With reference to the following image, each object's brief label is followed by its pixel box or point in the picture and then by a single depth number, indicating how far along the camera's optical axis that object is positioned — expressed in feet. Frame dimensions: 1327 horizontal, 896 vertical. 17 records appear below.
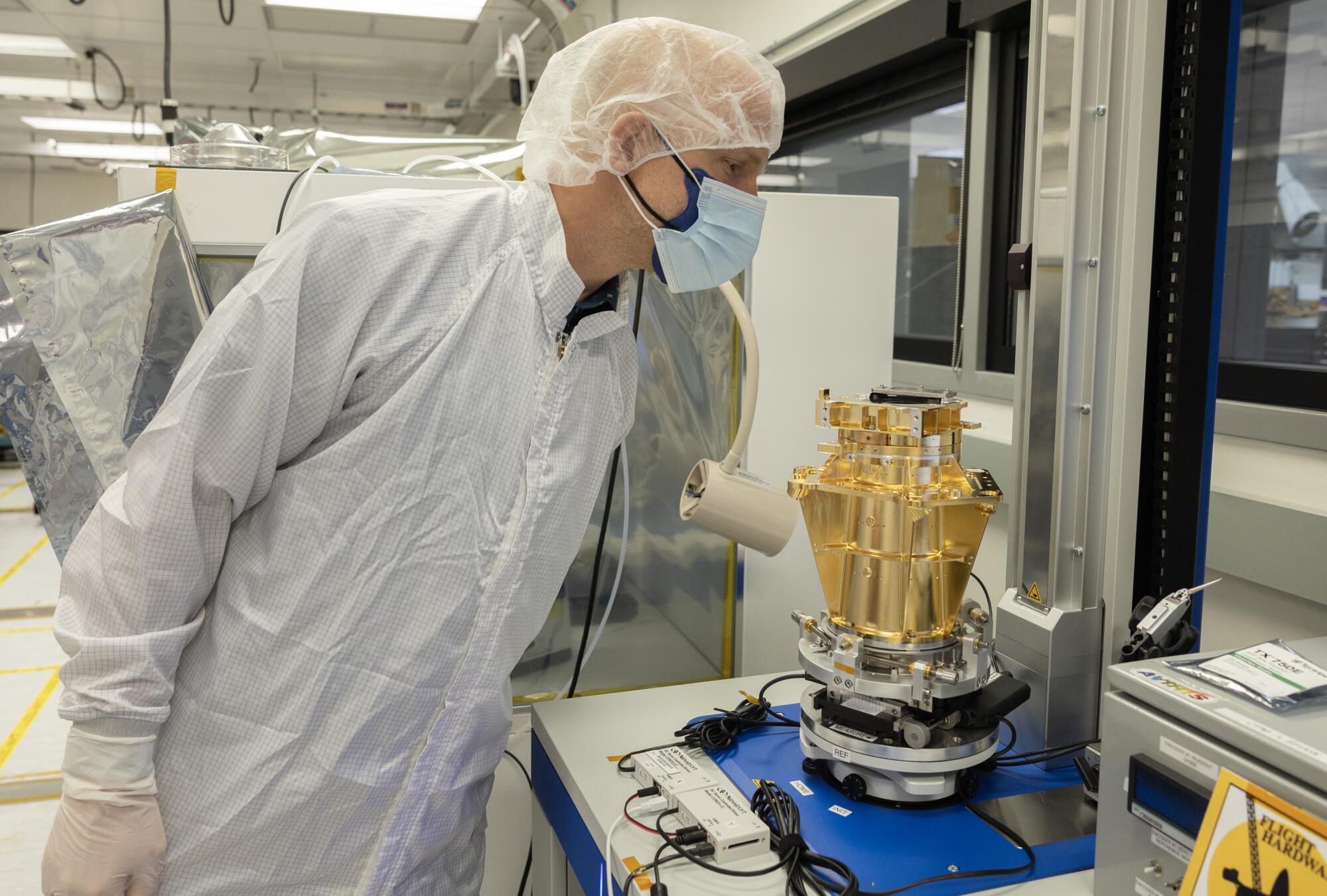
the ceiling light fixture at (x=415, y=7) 13.44
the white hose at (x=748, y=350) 4.02
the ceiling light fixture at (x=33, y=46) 16.89
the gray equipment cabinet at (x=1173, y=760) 2.02
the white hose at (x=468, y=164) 4.98
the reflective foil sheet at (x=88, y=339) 3.57
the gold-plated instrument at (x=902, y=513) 3.24
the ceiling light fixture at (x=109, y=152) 28.02
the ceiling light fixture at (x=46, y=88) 20.02
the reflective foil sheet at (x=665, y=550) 5.28
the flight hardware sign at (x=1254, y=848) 1.86
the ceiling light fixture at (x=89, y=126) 24.41
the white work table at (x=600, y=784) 2.79
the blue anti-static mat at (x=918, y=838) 2.81
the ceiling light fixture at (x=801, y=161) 11.33
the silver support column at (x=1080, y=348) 3.29
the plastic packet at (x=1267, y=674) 2.24
